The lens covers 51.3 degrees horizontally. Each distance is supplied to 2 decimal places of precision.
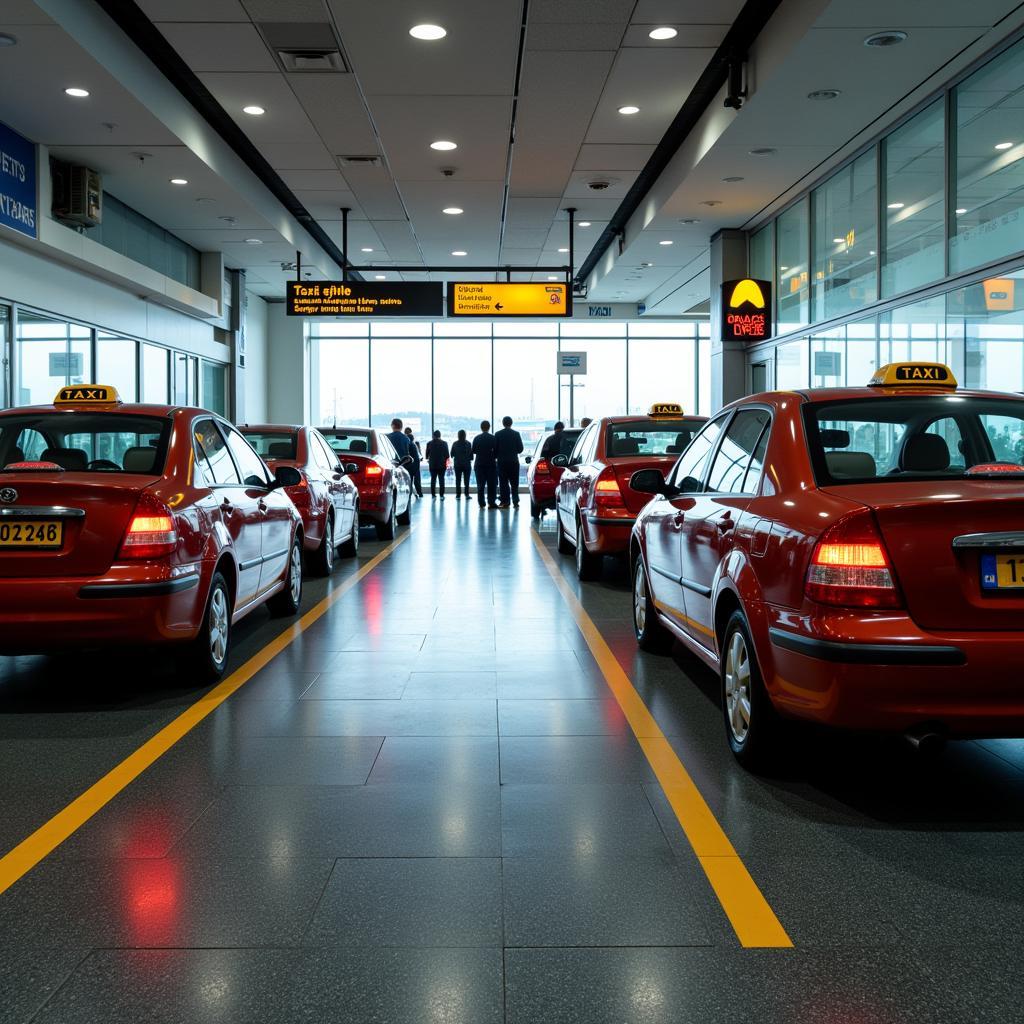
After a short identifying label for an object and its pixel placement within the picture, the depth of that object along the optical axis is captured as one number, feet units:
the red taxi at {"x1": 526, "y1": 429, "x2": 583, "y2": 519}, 59.00
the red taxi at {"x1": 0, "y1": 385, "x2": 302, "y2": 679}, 16.97
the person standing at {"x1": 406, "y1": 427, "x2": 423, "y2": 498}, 77.71
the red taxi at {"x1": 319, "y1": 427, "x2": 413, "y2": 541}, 47.19
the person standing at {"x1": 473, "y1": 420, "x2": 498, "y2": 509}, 73.82
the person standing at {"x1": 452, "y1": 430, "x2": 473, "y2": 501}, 86.33
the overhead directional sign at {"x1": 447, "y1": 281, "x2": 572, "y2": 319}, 59.52
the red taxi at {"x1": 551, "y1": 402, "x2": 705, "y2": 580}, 31.83
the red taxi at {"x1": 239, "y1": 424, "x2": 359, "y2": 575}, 33.45
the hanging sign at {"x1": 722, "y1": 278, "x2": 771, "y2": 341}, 53.98
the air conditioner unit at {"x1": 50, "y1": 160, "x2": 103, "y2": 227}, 43.80
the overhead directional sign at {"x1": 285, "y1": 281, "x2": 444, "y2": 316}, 59.47
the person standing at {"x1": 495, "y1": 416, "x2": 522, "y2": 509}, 73.97
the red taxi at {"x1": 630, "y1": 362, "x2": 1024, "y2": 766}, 11.71
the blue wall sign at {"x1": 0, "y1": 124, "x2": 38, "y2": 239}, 38.65
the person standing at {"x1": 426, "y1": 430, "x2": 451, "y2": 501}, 85.66
